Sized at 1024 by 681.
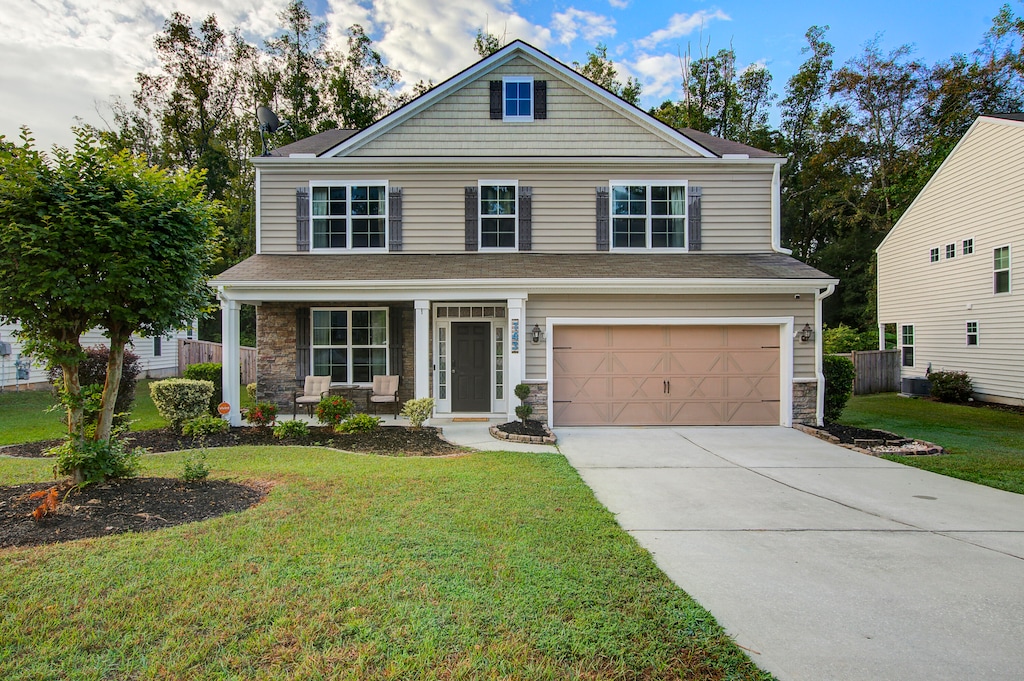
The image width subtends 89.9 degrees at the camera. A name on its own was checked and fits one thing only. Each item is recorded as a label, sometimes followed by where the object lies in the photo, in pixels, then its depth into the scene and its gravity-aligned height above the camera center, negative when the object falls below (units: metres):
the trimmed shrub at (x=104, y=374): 9.41 -0.51
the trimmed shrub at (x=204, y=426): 8.54 -1.34
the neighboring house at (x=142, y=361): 14.18 -0.50
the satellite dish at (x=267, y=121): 12.80 +5.66
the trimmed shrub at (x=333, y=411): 8.77 -1.11
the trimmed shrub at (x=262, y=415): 8.70 -1.17
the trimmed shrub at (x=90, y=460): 4.64 -1.05
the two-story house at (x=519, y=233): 10.09 +2.47
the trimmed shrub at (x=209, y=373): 11.01 -0.58
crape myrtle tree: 4.21 +0.85
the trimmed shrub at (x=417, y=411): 8.95 -1.14
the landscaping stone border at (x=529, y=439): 8.44 -1.54
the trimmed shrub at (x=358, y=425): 8.59 -1.32
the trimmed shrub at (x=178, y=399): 8.88 -0.92
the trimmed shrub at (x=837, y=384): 10.45 -0.79
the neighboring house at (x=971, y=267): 13.27 +2.31
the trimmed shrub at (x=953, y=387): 14.60 -1.22
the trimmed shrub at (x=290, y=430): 8.41 -1.38
